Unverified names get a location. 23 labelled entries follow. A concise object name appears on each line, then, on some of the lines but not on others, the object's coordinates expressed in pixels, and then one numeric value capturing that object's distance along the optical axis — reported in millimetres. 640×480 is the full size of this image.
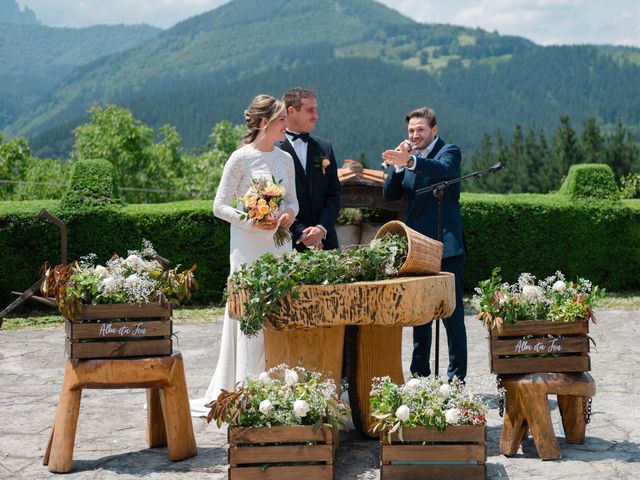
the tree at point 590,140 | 40834
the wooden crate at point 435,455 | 4762
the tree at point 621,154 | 37031
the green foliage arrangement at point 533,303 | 5387
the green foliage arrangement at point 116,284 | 5188
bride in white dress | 6023
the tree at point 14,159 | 53750
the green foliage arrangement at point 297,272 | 5000
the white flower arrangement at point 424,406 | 4770
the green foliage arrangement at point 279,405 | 4777
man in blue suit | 6613
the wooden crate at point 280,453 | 4723
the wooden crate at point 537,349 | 5359
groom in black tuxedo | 6410
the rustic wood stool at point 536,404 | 5254
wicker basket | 5250
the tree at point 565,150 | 42281
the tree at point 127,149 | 58438
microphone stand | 6121
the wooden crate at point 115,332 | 5152
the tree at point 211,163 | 53281
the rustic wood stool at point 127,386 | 5141
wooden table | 5027
